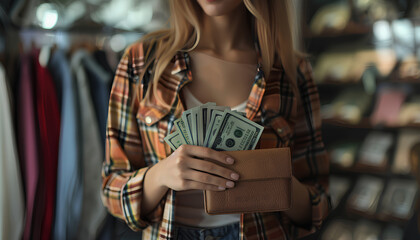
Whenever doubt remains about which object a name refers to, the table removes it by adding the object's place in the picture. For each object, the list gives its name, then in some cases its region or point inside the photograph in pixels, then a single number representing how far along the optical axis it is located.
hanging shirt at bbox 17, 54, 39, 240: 1.79
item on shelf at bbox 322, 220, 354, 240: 3.03
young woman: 1.13
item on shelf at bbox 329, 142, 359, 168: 3.06
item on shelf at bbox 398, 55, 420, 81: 2.72
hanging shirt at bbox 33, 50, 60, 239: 1.85
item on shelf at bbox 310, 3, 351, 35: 3.00
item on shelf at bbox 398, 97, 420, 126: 2.76
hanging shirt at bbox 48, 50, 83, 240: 1.85
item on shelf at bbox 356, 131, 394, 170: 2.91
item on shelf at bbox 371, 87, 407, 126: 2.86
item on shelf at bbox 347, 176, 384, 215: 2.94
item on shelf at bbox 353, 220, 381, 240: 2.93
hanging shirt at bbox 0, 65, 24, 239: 1.70
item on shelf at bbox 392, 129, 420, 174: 2.81
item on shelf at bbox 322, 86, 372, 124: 3.02
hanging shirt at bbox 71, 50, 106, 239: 1.92
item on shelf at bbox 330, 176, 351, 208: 3.09
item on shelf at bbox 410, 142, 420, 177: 2.74
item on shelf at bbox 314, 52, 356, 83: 3.04
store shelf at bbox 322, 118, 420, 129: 2.81
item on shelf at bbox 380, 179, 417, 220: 2.77
